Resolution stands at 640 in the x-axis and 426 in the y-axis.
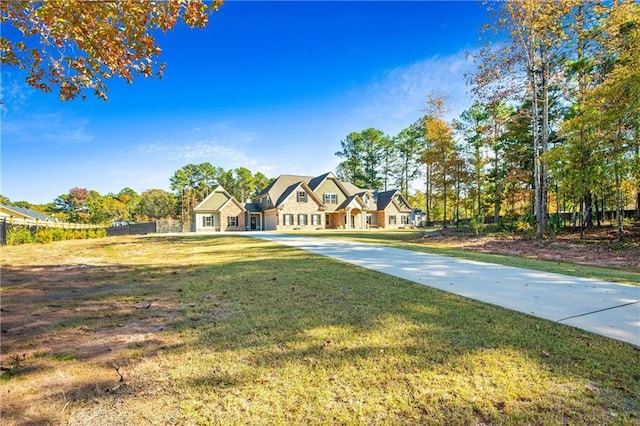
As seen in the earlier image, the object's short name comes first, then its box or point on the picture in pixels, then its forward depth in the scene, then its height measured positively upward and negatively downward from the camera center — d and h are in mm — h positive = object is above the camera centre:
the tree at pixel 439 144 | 22812 +5201
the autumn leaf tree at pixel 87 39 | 4211 +2761
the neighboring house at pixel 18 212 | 27656 +527
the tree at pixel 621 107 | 10695 +3802
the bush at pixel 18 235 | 16047 -1013
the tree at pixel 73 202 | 61684 +3108
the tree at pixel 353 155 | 51544 +10031
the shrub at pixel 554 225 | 13508 -805
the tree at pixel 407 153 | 43803 +9147
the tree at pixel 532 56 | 13164 +7492
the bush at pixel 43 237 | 17281 -1170
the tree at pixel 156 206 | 61094 +1864
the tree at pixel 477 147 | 24453 +5320
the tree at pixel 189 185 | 57406 +5904
